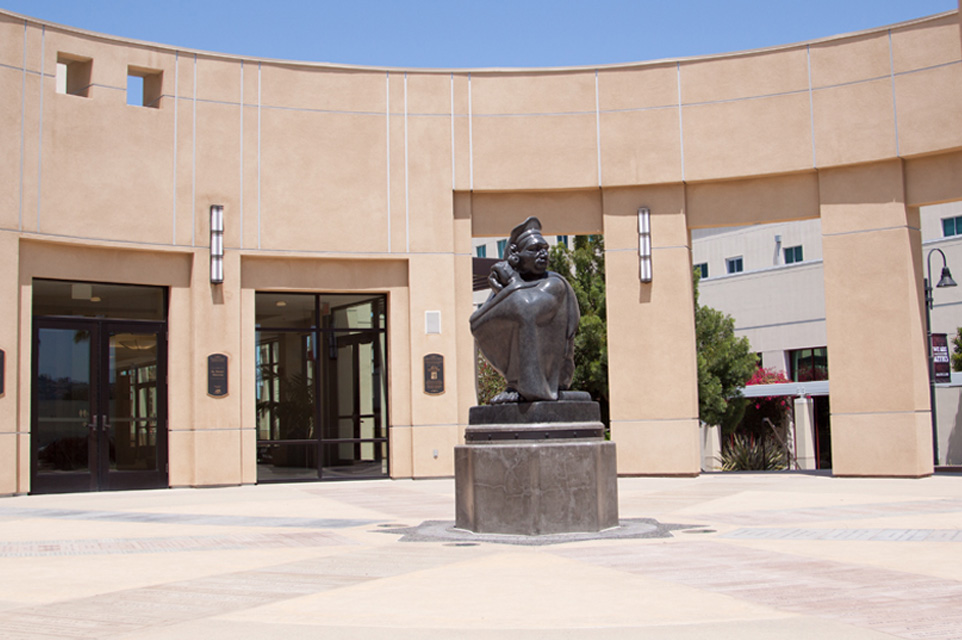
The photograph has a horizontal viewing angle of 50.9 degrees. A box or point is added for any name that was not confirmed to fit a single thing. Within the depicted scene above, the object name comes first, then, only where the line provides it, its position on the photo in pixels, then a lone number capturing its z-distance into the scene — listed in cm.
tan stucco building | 1603
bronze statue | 922
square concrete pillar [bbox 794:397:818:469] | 2944
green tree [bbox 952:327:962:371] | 2933
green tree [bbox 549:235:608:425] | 2770
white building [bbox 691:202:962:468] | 3016
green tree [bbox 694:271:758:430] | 2798
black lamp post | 1781
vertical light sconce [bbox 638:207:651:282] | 1758
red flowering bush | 3200
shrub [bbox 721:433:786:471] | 2358
